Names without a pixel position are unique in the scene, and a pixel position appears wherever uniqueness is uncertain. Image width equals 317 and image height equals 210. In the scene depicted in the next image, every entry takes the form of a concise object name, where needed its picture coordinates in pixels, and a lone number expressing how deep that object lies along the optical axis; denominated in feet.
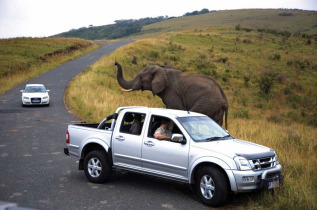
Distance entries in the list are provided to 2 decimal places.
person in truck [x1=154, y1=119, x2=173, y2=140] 19.98
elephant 33.02
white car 59.26
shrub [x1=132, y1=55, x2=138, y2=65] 98.86
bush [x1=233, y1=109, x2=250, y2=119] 58.09
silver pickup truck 17.07
